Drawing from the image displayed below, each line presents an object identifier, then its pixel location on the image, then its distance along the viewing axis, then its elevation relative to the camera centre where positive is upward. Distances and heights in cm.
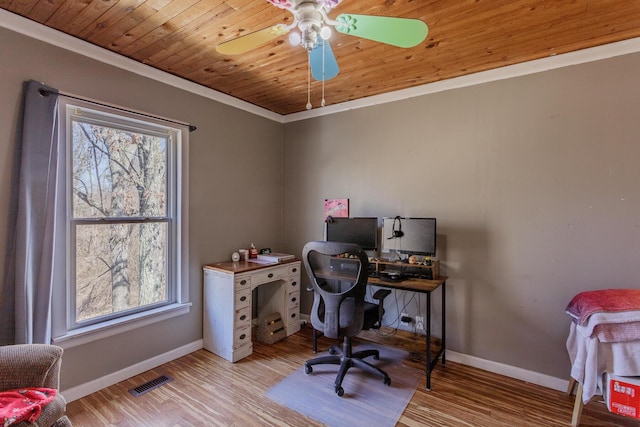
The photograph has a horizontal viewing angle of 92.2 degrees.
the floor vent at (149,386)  224 -131
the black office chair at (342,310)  217 -74
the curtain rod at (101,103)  196 +79
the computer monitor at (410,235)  263 -21
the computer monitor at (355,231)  293 -19
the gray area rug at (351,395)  200 -132
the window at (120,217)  219 -4
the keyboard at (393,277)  255 -56
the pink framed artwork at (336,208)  332 +5
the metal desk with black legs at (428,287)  230 -58
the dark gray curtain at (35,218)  184 -3
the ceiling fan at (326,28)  131 +84
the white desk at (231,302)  272 -82
